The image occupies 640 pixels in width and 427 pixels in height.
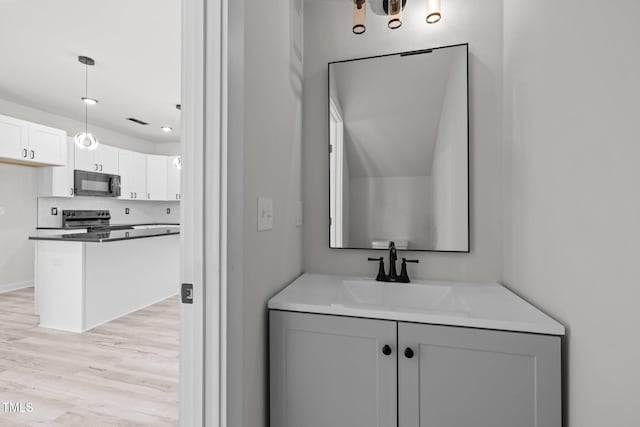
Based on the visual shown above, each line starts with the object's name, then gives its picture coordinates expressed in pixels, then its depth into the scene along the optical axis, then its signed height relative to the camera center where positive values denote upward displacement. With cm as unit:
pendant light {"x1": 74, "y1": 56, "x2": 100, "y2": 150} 311 +145
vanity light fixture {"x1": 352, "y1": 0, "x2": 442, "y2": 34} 141 +95
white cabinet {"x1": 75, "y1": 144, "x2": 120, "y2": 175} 484 +90
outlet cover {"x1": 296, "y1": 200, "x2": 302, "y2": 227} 159 +1
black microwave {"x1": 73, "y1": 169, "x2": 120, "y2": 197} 475 +50
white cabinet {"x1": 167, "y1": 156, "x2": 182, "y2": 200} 628 +73
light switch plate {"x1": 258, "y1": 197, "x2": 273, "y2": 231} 111 +1
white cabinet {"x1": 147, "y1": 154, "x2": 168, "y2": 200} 608 +74
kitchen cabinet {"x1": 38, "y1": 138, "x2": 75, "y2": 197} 450 +52
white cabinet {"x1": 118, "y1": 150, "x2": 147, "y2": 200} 555 +75
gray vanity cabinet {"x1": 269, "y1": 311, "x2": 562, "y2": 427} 97 -54
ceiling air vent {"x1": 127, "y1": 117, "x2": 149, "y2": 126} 504 +157
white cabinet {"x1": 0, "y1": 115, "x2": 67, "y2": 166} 374 +93
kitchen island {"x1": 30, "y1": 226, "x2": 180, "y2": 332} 292 -63
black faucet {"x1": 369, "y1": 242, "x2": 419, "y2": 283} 150 -27
